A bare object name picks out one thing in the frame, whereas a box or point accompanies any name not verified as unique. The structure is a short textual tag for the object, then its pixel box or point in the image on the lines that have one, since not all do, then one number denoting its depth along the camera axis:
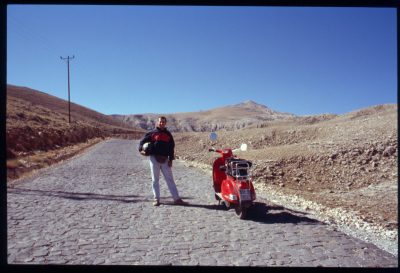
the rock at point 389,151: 17.22
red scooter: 7.25
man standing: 8.28
